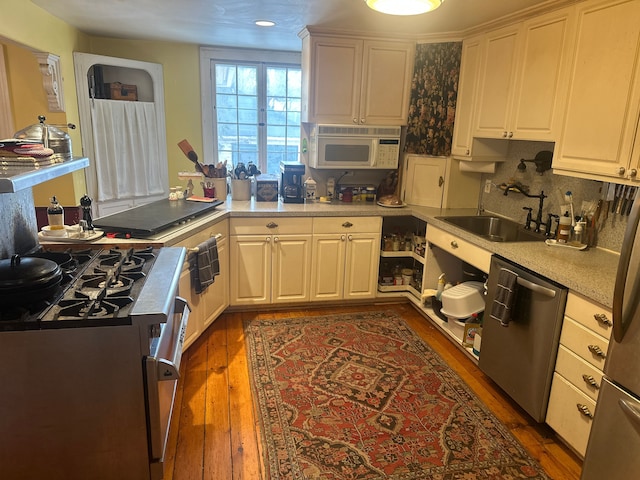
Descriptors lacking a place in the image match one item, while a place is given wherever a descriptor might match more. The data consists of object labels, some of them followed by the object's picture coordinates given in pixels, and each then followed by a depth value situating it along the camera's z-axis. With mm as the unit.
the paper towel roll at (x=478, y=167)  3398
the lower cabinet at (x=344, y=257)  3572
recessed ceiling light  3229
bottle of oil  2342
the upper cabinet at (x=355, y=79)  3463
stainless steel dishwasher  2160
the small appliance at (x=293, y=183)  3752
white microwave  3615
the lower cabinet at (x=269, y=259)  3422
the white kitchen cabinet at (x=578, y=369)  1932
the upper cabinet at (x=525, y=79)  2494
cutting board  2447
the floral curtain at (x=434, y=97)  3471
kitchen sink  3197
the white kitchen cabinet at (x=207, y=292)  2729
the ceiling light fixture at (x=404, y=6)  1938
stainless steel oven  1431
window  4488
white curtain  3883
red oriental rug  2047
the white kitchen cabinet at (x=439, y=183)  3666
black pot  1451
